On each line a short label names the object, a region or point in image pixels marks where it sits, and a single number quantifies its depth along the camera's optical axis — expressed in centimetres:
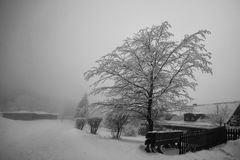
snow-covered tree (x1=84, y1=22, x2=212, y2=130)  977
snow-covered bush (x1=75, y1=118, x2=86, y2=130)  2305
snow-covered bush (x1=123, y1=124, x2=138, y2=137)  2636
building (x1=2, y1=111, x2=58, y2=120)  5131
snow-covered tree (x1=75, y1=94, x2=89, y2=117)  4740
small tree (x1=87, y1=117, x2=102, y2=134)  1719
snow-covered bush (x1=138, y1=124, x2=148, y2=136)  3103
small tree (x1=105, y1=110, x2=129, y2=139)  1481
